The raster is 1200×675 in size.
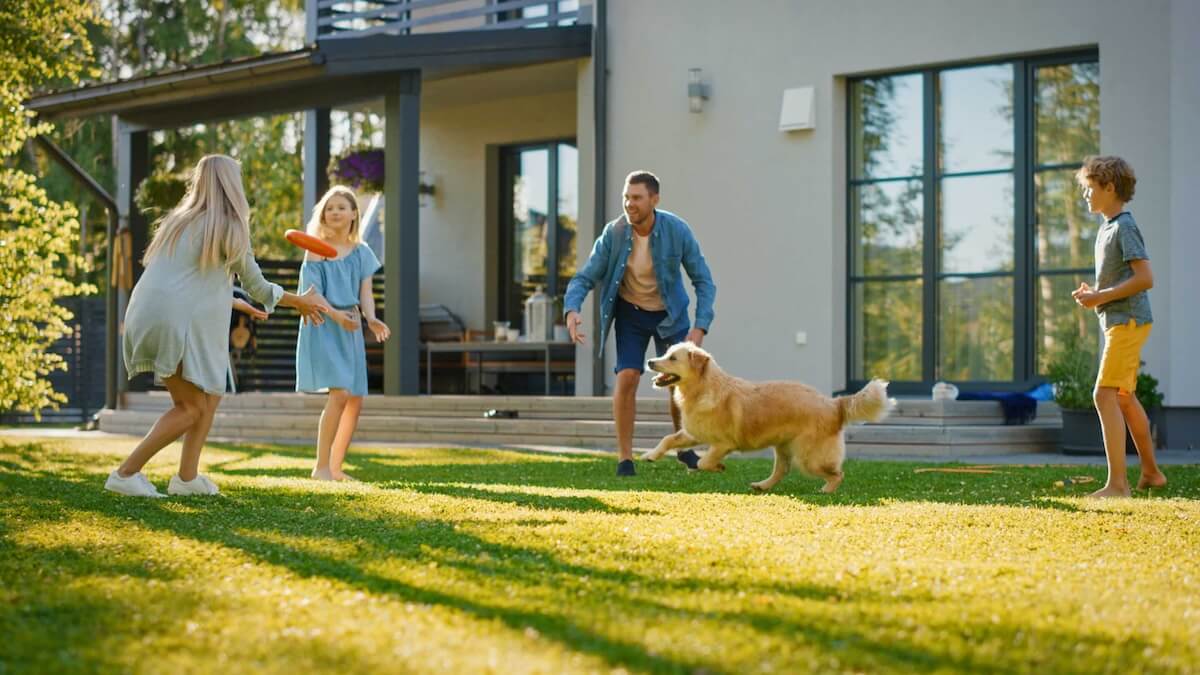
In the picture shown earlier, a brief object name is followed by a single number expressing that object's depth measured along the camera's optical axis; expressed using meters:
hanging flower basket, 15.47
